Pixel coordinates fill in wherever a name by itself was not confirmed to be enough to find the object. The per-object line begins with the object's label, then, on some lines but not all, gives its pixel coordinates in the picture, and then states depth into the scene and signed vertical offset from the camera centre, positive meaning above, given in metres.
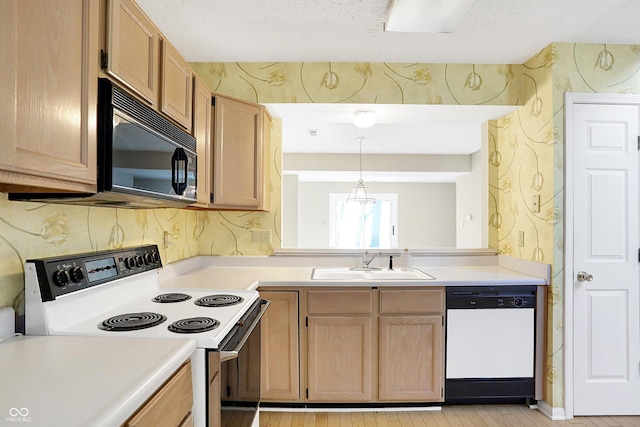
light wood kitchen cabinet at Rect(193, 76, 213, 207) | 2.05 +0.45
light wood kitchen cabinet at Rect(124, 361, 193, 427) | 0.88 -0.51
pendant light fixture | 7.65 +0.43
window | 7.88 -0.17
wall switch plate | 2.47 +0.09
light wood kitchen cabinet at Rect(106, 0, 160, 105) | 1.23 +0.60
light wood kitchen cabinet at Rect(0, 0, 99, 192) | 0.84 +0.30
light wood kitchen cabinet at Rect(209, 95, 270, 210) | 2.36 +0.39
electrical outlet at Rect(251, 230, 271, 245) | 2.94 -0.18
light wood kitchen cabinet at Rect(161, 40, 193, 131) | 1.64 +0.60
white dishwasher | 2.37 -0.80
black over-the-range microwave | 1.17 +0.20
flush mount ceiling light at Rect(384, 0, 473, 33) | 1.84 +1.04
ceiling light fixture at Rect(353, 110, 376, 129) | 2.80 +0.73
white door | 2.31 -0.33
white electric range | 1.24 -0.41
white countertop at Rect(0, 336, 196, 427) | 0.76 -0.41
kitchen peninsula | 2.34 -0.79
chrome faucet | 2.87 -0.35
